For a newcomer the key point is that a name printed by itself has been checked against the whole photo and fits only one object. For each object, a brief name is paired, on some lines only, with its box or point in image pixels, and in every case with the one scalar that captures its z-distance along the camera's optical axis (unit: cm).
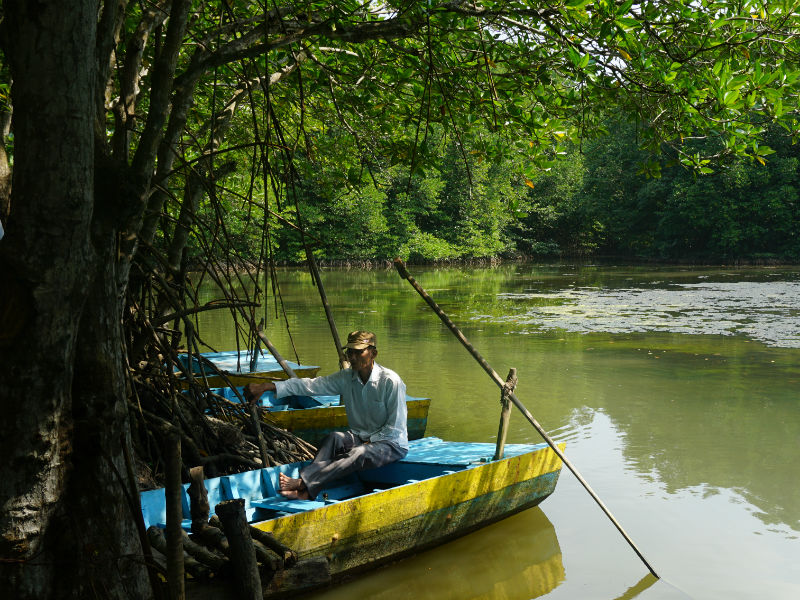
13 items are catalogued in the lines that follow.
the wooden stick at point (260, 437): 554
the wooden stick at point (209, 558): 328
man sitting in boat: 525
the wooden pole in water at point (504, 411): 574
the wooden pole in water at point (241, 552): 315
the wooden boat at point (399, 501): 439
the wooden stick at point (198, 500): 360
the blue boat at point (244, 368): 841
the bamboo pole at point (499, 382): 533
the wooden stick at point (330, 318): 564
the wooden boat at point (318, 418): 738
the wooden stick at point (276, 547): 354
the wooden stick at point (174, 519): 263
